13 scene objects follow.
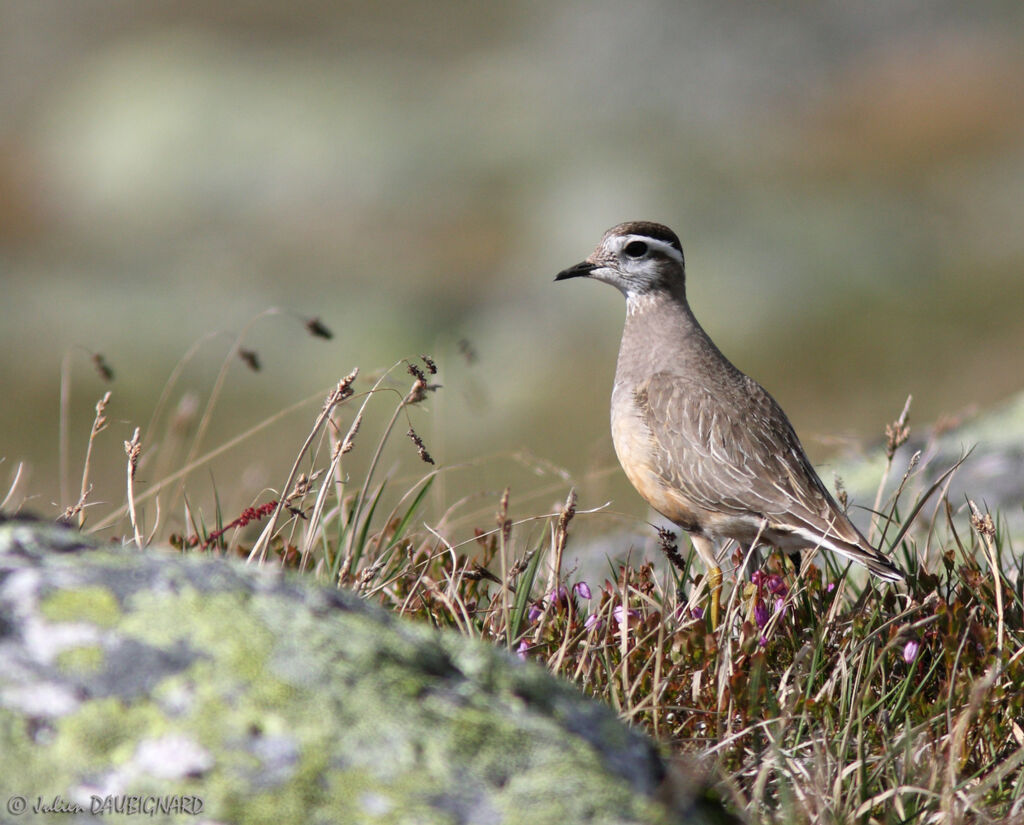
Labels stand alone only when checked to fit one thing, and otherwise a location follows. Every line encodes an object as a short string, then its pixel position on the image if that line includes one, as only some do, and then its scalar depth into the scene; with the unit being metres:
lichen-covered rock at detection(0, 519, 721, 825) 4.58
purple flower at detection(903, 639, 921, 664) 8.12
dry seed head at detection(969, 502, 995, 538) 8.75
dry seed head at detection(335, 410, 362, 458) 8.07
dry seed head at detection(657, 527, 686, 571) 9.00
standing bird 11.29
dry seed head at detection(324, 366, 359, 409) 8.14
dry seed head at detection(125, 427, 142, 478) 8.27
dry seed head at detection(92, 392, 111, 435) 8.64
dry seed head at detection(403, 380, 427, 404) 8.16
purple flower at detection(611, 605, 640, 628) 8.03
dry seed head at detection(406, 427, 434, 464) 8.32
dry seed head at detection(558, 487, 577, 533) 7.80
